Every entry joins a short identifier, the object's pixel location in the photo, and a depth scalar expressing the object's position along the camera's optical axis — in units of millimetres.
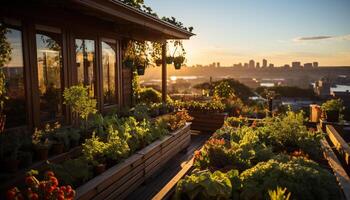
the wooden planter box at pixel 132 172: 3053
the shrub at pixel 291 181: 2532
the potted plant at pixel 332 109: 7375
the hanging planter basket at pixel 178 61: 7859
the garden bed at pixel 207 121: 7992
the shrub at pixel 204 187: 2457
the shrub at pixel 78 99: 4234
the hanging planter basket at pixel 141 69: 7281
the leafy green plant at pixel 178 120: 5816
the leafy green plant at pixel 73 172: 2926
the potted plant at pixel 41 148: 3377
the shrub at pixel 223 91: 9625
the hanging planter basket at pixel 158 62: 8227
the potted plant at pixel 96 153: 3332
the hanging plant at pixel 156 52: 8416
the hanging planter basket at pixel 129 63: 6563
